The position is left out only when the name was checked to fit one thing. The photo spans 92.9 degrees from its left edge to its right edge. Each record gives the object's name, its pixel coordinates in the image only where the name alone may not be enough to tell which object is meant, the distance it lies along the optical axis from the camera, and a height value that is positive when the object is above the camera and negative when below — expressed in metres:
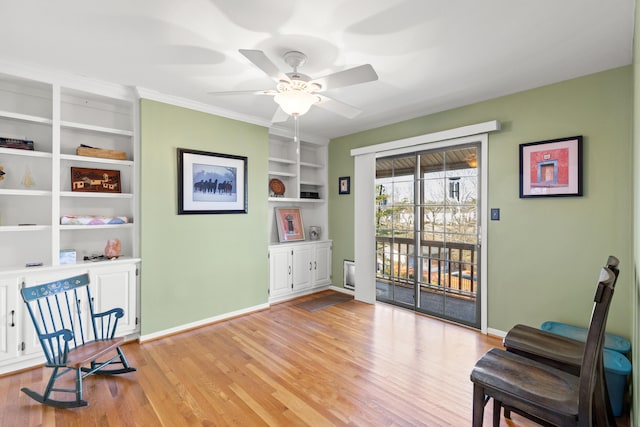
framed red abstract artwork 2.69 +0.42
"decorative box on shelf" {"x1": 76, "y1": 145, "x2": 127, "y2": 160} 2.96 +0.59
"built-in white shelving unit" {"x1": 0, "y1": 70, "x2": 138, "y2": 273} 2.75 +0.43
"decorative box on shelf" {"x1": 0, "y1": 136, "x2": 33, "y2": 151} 2.62 +0.60
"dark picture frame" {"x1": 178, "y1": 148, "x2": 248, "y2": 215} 3.40 +0.35
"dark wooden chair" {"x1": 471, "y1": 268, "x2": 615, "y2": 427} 1.36 -0.87
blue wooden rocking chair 2.10 -1.03
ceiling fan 1.87 +0.88
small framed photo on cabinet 4.70 -0.19
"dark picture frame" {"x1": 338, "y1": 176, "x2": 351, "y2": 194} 4.79 +0.45
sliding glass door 3.49 -0.24
